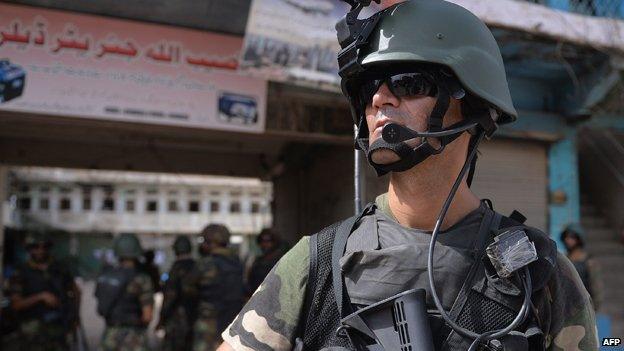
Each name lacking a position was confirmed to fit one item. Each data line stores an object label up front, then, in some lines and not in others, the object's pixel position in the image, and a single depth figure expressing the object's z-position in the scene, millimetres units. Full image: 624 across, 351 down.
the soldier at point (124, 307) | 5179
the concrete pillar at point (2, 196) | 6303
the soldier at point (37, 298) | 5574
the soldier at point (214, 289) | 5441
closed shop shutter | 6656
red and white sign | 4762
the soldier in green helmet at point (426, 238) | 1163
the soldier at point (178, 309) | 5617
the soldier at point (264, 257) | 6197
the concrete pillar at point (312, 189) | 7211
